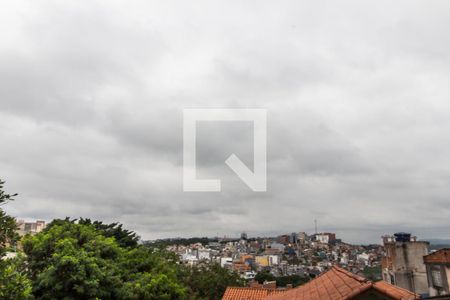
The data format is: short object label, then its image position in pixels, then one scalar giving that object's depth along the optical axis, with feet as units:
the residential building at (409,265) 81.61
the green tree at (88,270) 53.62
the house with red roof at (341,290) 28.35
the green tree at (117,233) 105.29
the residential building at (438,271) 64.85
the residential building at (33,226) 188.08
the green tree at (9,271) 28.48
